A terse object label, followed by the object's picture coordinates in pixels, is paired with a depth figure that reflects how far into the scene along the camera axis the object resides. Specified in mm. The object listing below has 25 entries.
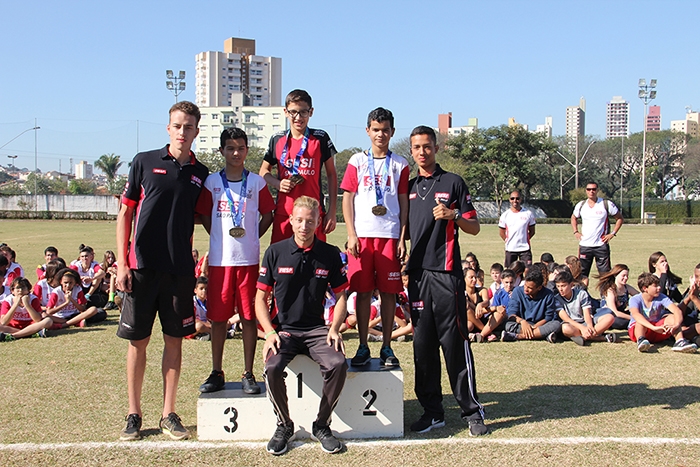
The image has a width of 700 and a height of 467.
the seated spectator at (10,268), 10484
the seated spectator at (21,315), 8844
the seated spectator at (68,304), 9586
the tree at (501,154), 60750
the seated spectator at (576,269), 10561
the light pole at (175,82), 47719
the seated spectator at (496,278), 10289
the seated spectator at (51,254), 12250
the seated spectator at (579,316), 8586
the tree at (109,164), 105312
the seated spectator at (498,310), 8805
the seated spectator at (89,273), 11645
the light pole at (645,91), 55094
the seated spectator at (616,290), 9617
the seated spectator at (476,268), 10883
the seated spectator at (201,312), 8938
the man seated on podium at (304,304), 4785
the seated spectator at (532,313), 8719
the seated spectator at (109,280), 11784
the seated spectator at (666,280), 9359
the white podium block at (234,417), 4875
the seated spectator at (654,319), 8156
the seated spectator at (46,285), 9828
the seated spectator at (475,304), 8992
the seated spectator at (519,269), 10486
